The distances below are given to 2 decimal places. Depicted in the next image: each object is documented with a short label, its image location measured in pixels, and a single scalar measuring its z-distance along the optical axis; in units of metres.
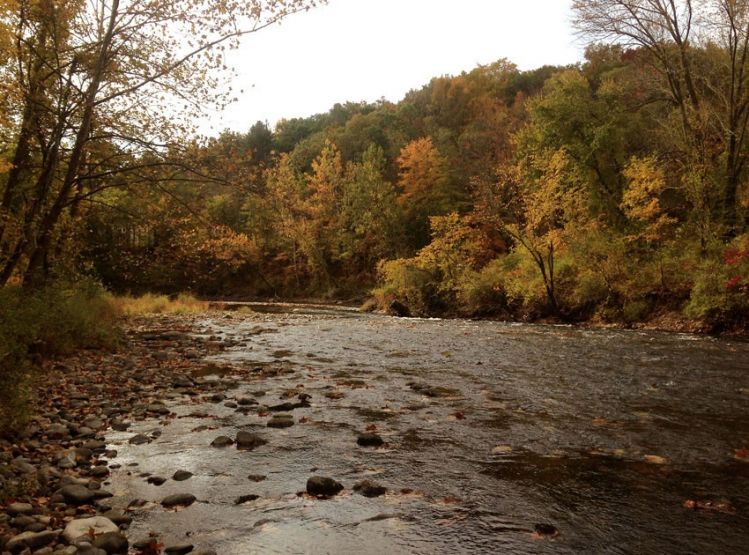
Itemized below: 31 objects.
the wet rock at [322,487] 5.50
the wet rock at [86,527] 4.31
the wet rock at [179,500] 5.16
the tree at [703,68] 22.06
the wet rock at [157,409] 8.62
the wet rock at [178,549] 4.22
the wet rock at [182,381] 10.80
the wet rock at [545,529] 4.56
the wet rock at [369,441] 7.04
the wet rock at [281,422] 7.93
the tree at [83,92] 10.04
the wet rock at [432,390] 9.88
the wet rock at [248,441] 6.98
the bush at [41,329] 6.31
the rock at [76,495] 5.07
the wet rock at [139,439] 7.07
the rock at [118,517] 4.69
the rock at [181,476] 5.83
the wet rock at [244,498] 5.29
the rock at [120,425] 7.65
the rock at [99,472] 5.82
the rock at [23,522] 4.40
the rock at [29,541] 4.05
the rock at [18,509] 4.62
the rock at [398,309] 33.11
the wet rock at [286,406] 8.88
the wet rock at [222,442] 7.02
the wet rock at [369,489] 5.46
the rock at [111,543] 4.18
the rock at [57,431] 6.92
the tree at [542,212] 24.86
